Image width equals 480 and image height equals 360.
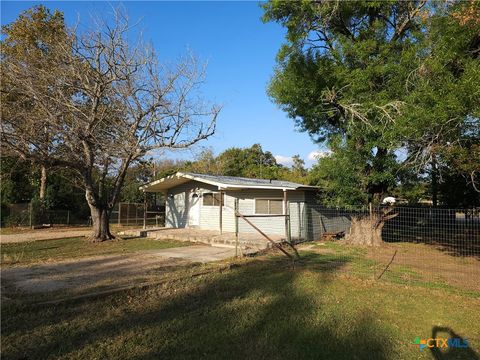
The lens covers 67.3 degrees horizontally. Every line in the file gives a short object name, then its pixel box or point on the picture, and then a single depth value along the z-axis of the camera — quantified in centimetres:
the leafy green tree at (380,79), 937
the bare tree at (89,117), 1478
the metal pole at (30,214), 2350
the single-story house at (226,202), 1788
